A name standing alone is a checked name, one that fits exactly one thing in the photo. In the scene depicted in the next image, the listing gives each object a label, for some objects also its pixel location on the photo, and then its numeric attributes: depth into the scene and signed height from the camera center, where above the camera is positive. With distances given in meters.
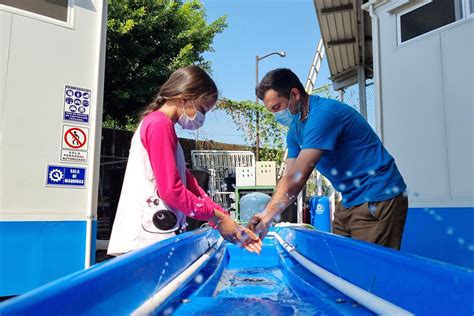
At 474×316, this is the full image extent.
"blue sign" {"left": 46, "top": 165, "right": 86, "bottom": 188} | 2.80 +0.09
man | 1.90 +0.09
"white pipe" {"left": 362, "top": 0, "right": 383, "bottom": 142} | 4.02 +1.28
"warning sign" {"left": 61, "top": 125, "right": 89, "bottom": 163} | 2.87 +0.33
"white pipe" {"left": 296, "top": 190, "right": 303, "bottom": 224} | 6.92 -0.27
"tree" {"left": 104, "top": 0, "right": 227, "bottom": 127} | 6.84 +2.48
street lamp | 9.95 +1.37
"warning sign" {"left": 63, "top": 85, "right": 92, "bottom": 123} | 2.89 +0.62
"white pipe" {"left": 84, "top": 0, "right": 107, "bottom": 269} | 2.95 +0.43
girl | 1.32 +0.03
